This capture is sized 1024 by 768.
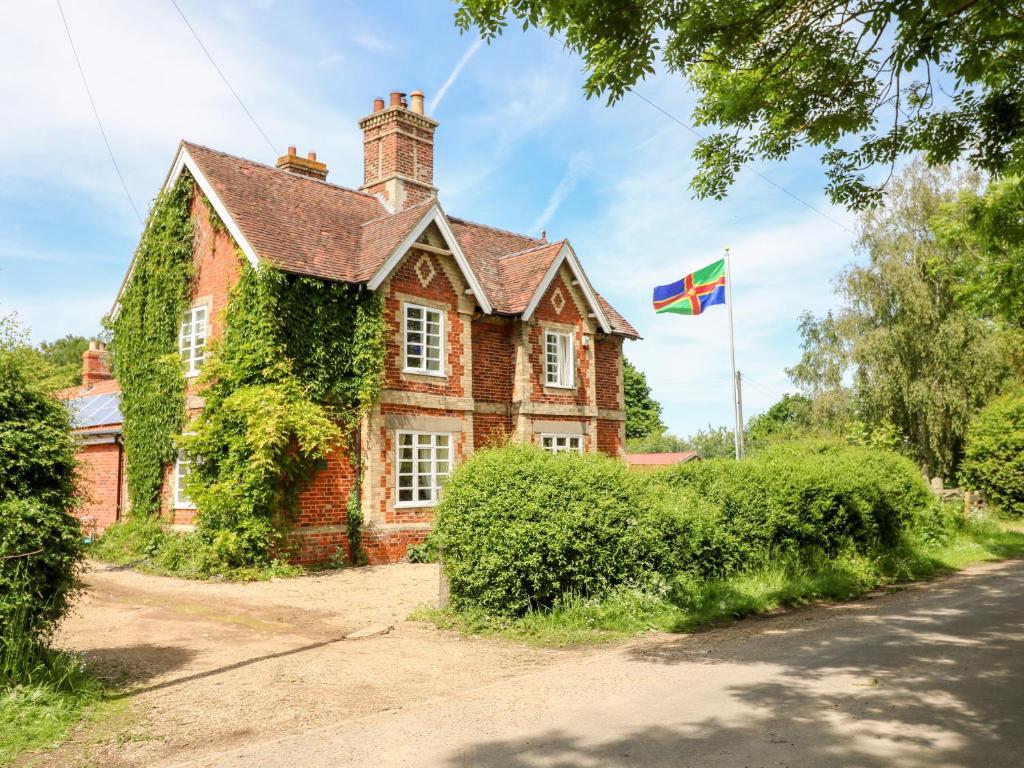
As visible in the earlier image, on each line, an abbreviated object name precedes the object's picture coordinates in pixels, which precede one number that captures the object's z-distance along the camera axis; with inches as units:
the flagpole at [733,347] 917.2
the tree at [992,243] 438.0
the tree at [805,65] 251.8
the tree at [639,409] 2716.5
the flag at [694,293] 916.6
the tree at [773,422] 1963.6
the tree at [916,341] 1237.1
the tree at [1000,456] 957.2
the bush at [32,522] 267.1
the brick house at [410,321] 723.4
